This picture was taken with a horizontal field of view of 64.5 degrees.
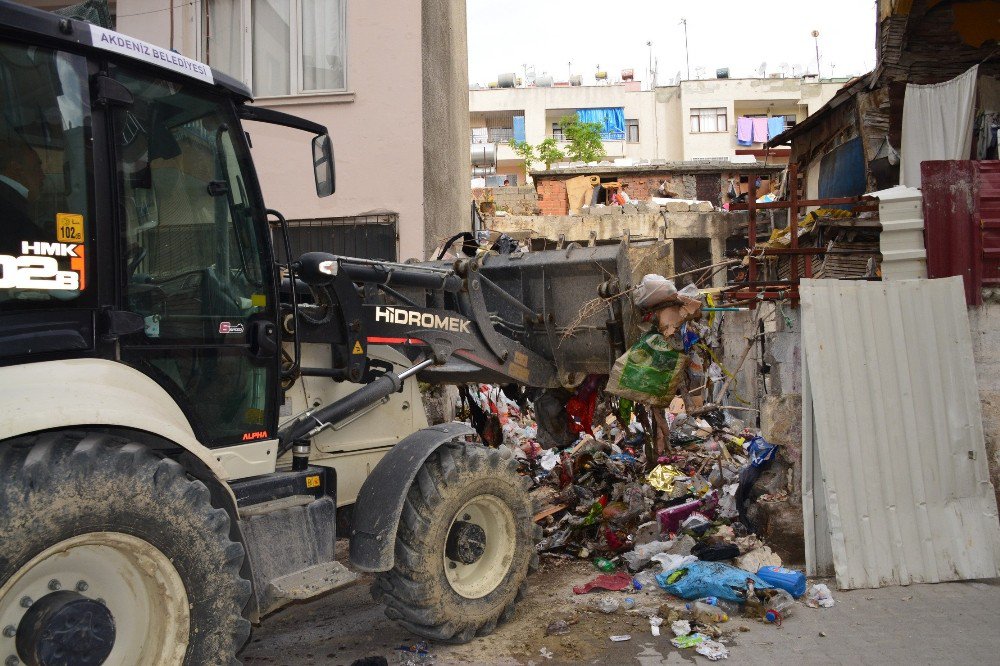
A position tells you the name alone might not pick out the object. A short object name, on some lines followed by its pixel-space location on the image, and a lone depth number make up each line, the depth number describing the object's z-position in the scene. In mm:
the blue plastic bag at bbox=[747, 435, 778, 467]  5820
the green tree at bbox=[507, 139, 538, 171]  34712
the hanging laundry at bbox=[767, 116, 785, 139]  42594
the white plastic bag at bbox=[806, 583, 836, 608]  4789
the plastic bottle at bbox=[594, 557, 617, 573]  5516
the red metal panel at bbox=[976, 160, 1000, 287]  5765
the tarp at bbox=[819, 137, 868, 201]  12500
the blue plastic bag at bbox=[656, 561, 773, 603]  4703
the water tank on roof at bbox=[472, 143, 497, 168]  36719
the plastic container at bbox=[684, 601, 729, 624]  4449
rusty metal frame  6820
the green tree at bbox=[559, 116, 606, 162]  34250
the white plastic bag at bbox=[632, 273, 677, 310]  5391
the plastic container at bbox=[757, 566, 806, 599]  4840
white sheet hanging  10289
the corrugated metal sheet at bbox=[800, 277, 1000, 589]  5223
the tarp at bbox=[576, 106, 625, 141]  44031
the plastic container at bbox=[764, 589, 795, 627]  4492
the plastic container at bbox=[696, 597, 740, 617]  4625
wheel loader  2527
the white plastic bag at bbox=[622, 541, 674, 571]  5461
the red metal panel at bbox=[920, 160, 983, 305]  5863
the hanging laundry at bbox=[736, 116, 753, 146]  42031
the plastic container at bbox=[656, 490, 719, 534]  6219
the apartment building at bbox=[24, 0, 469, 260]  8852
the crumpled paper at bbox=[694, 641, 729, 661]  4035
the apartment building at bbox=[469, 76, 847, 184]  42594
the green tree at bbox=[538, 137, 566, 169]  34031
